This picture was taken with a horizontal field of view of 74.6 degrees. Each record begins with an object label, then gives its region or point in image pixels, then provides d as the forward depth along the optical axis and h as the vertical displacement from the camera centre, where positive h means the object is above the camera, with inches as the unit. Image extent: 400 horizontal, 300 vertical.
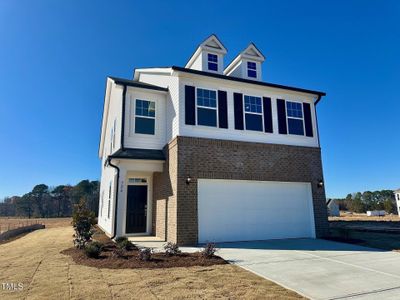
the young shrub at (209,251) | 289.3 -49.1
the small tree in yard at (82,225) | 362.9 -23.1
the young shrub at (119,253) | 294.7 -51.9
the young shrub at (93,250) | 293.7 -47.1
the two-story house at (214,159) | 418.9 +78.9
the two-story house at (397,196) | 1705.0 +50.0
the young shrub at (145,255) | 274.7 -49.2
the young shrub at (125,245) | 334.6 -47.9
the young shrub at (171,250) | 303.3 -49.4
